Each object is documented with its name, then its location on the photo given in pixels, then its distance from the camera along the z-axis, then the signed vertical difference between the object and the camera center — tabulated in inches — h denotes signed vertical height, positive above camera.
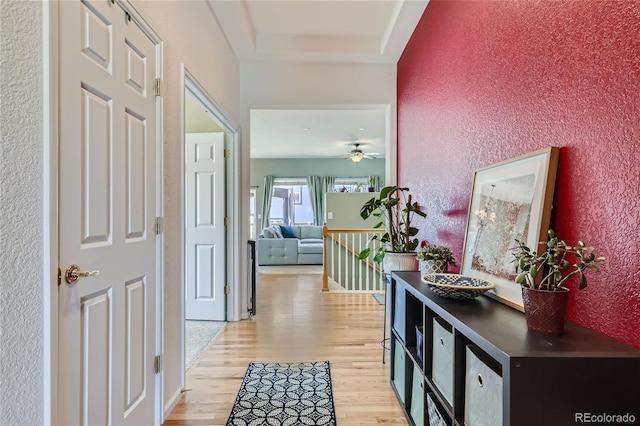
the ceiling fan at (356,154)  277.1 +43.7
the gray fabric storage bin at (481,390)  39.8 -22.6
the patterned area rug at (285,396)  74.8 -46.1
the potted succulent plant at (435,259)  76.4 -11.4
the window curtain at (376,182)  363.0 +27.7
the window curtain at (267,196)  365.1 +12.1
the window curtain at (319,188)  369.1 +21.2
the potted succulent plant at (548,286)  39.4 -9.4
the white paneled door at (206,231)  139.3 -9.8
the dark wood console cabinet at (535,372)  35.3 -17.7
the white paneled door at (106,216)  45.7 -1.6
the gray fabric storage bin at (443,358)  52.8 -24.4
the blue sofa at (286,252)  307.4 -40.0
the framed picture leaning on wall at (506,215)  50.4 -1.0
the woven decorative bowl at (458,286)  55.7 -13.3
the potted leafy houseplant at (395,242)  99.7 -10.6
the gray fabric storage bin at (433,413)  55.2 -34.2
